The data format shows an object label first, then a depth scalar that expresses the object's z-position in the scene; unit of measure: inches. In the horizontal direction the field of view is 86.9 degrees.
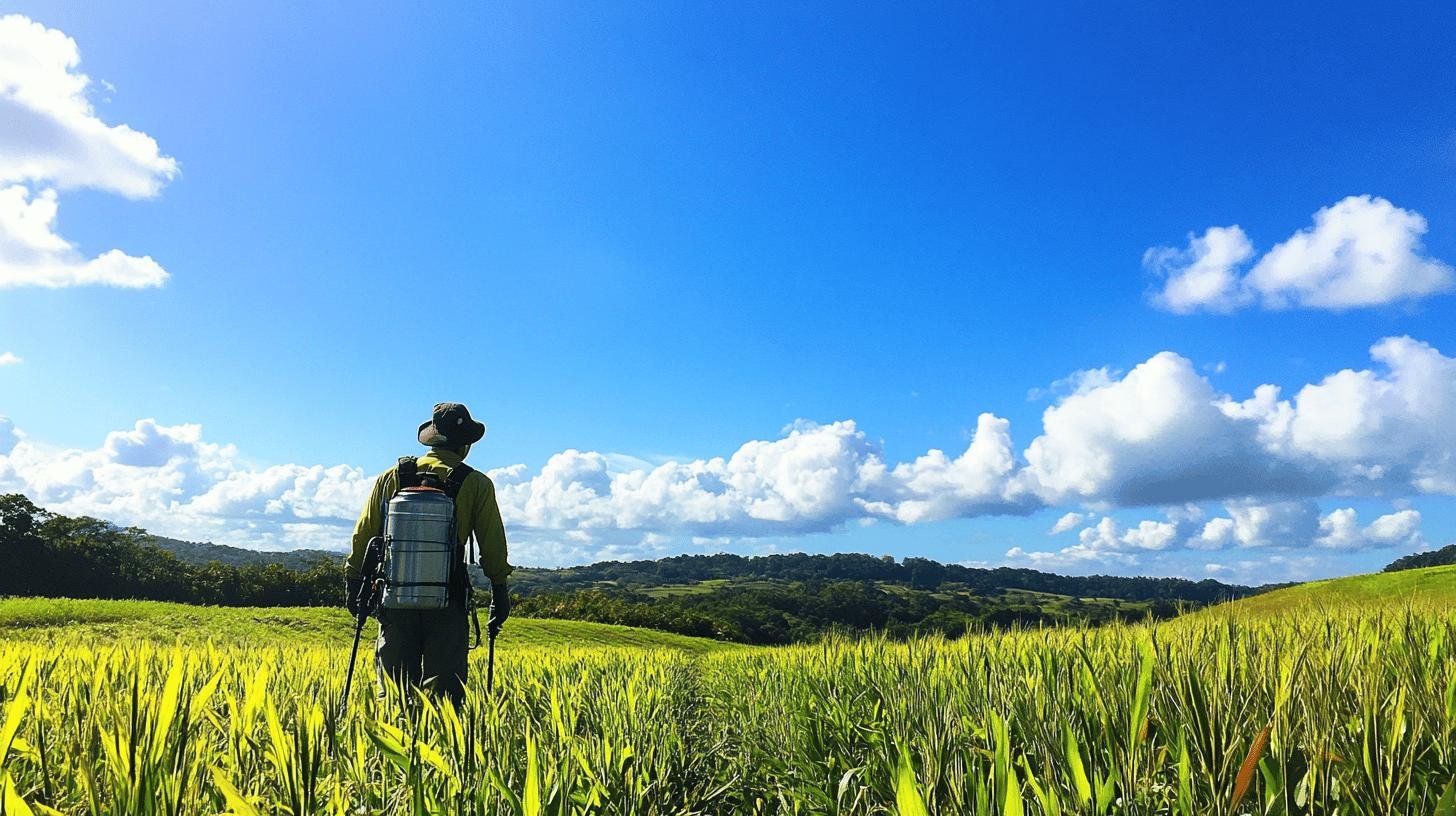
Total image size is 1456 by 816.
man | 236.5
